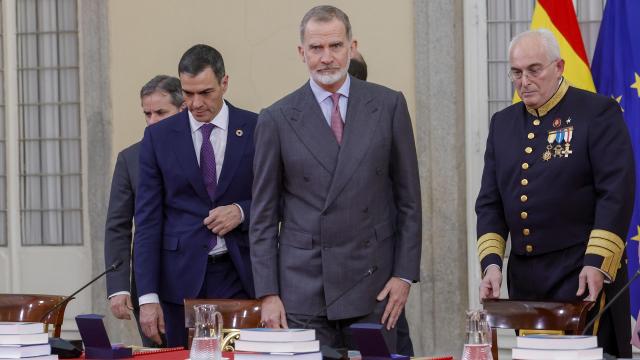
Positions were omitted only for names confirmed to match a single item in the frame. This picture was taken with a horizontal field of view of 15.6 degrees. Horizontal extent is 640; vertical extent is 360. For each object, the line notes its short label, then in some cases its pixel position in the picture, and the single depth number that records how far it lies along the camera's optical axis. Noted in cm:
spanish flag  994
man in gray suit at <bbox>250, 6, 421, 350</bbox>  684
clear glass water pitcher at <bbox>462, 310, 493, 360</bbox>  496
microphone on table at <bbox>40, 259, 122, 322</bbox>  719
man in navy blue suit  775
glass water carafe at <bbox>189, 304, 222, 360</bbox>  536
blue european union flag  960
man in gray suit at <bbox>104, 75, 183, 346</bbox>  846
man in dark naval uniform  690
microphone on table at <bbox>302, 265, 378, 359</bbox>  662
